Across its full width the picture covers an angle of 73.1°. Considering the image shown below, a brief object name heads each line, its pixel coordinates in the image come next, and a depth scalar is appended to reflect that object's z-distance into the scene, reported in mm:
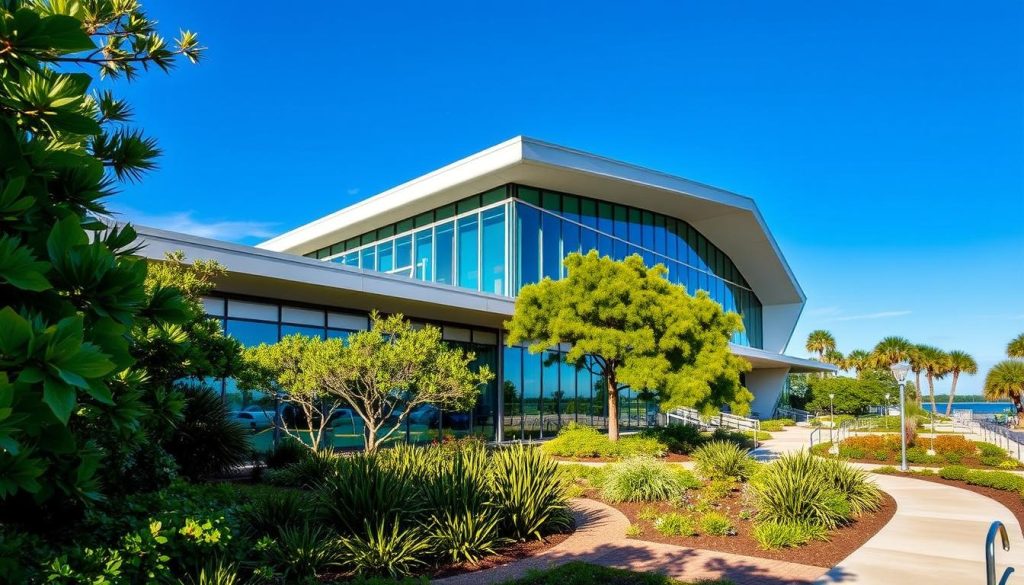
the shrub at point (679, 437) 23047
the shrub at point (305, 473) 13306
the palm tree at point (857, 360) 78688
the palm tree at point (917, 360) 70375
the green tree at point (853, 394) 60906
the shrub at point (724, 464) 14914
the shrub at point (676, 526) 10066
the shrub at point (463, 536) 8391
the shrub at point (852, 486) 12112
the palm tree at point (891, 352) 71438
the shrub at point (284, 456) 15617
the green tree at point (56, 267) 2000
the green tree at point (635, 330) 20734
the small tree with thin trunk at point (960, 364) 70000
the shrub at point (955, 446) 22406
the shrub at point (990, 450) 21609
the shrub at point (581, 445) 21234
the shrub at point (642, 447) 20814
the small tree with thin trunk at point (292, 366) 14852
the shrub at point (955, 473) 17097
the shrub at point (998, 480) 15086
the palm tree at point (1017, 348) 59188
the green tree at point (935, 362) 70625
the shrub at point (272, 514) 8221
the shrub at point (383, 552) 7625
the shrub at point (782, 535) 9289
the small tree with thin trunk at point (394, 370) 15008
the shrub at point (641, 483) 12824
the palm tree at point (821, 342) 83125
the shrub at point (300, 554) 7254
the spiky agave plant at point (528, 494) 9523
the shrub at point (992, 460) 20286
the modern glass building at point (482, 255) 18781
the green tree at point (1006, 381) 53469
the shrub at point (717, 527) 10016
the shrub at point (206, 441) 13312
